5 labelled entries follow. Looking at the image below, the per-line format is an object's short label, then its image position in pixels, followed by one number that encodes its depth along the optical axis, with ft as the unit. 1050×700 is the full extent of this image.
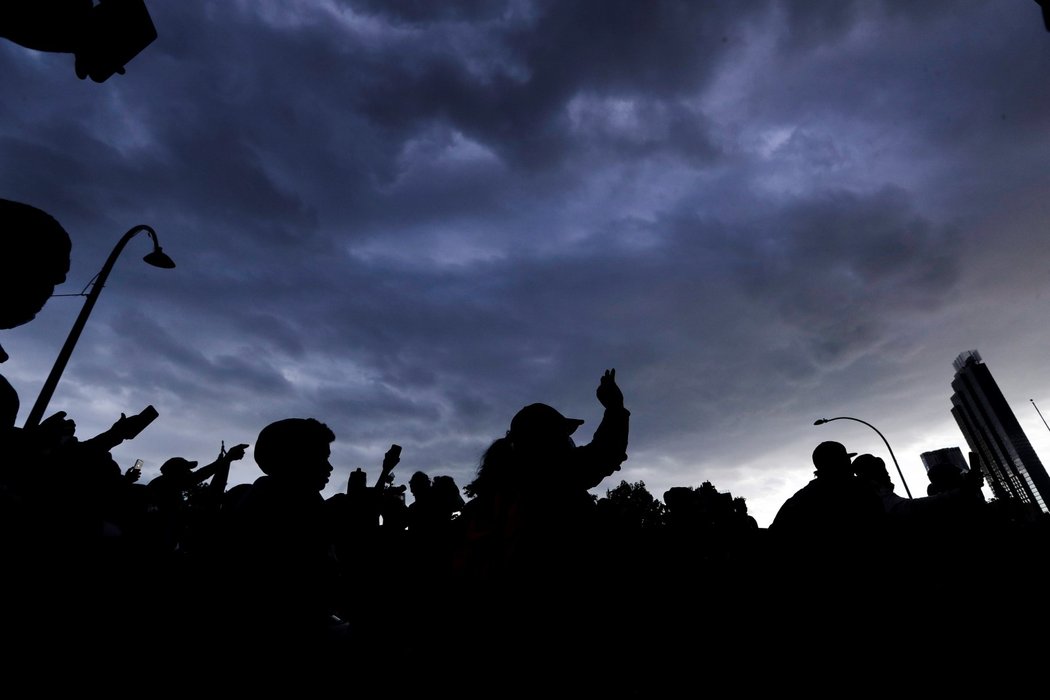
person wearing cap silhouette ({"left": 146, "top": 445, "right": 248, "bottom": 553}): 15.06
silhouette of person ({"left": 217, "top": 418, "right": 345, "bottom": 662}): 7.80
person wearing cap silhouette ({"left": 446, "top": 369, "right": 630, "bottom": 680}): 7.21
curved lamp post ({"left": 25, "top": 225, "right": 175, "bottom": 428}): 27.45
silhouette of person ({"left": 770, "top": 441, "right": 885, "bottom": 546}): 12.35
